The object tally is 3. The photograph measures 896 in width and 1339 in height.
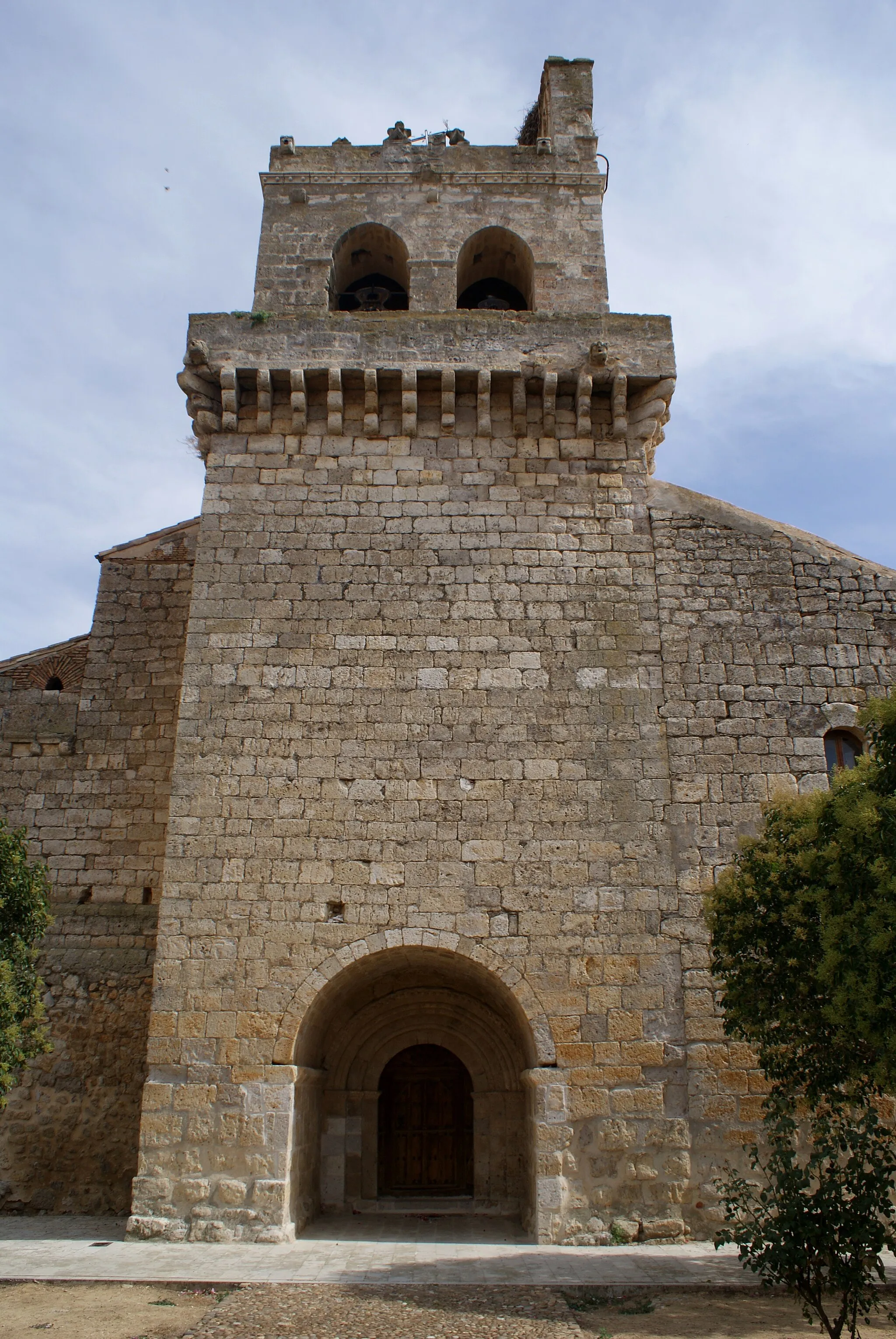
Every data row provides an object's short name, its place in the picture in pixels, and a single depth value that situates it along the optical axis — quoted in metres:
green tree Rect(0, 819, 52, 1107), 7.53
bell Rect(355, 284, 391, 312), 11.98
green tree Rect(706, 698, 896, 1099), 5.63
